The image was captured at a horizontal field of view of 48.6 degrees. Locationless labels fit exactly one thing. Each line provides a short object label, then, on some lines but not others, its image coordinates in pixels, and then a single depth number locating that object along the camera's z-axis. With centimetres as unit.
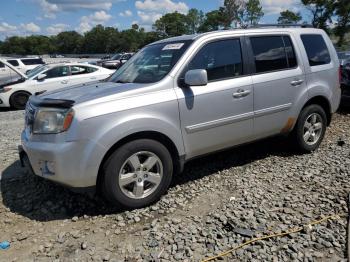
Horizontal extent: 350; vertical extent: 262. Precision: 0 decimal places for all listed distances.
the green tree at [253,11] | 7041
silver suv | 372
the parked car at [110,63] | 3115
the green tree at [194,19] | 9624
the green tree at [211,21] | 8122
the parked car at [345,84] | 854
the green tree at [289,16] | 6955
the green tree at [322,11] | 5597
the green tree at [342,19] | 5575
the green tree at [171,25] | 9438
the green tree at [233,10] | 6431
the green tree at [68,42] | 11375
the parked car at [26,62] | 2136
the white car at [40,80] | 1202
